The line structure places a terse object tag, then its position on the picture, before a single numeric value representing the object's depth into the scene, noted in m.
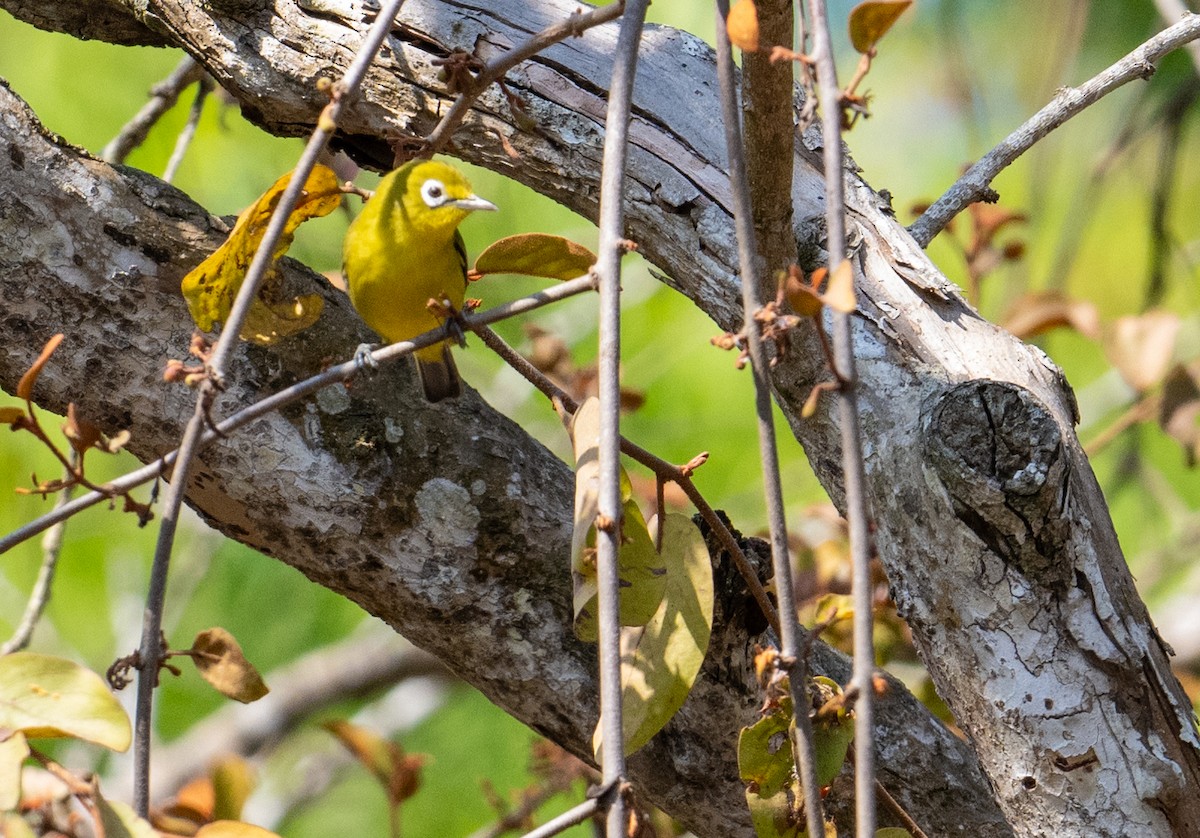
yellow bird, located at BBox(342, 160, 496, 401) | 7.62
